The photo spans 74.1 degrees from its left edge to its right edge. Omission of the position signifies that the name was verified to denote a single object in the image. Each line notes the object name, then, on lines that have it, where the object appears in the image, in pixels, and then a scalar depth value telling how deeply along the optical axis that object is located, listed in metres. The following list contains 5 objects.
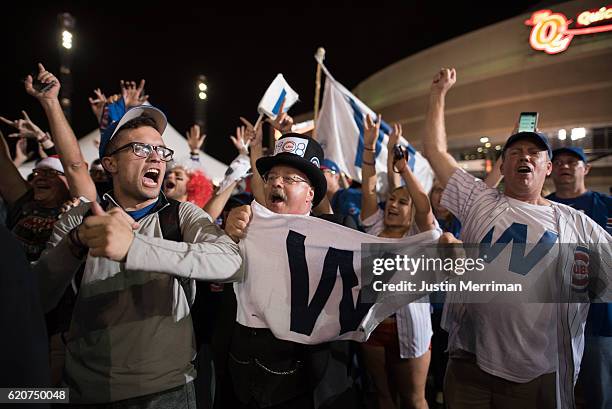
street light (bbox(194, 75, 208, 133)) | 13.31
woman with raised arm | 3.01
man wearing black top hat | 2.08
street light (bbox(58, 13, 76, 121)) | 9.84
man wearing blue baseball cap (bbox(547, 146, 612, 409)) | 2.86
